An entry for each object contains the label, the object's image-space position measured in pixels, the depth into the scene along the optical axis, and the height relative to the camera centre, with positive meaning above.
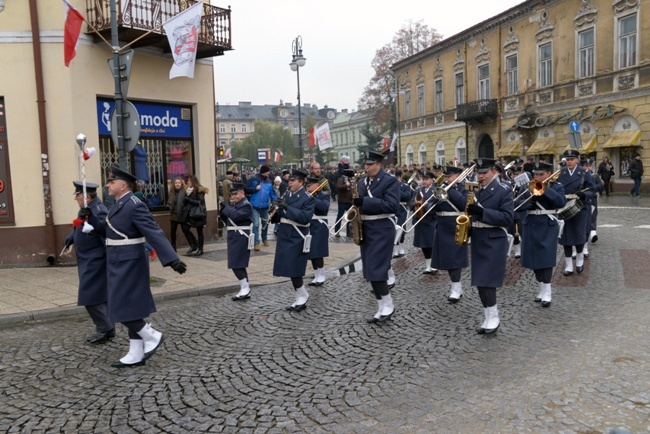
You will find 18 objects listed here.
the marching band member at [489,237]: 6.36 -0.78
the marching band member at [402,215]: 12.25 -1.03
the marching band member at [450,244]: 8.05 -1.08
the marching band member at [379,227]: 6.93 -0.68
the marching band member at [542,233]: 7.65 -0.90
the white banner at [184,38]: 11.02 +2.65
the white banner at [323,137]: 23.38 +1.45
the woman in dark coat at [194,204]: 12.91 -0.61
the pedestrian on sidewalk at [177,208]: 13.01 -0.70
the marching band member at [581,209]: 9.48 -0.71
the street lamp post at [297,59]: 25.70 +5.09
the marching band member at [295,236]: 7.94 -0.87
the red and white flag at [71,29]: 10.53 +2.77
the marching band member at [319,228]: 9.20 -0.89
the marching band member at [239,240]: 8.65 -0.97
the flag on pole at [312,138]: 24.62 +1.55
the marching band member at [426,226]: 10.27 -1.01
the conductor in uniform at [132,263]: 5.70 -0.84
